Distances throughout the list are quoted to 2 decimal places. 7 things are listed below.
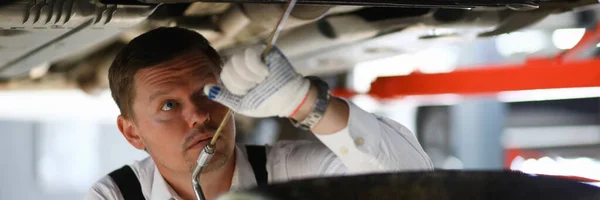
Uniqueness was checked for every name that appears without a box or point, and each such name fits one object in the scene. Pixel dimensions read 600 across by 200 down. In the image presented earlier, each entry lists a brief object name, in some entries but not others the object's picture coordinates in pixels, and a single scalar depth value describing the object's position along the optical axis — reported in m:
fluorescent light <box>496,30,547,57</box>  3.71
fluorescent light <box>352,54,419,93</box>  5.67
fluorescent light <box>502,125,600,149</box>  5.98
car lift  2.38
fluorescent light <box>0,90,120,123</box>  5.41
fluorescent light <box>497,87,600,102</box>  5.52
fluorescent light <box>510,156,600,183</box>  5.05
